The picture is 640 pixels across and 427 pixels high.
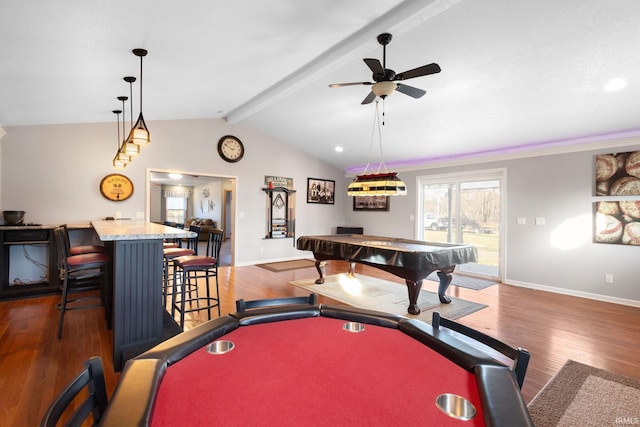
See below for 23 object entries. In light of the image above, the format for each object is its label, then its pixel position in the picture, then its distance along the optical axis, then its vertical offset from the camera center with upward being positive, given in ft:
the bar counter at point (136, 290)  7.61 -1.95
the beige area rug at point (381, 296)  12.78 -3.79
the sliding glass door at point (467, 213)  19.28 +0.24
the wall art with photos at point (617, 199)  14.01 +0.89
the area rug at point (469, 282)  17.11 -3.79
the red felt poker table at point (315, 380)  2.56 -1.66
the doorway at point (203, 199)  36.58 +1.78
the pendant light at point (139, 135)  10.14 +2.52
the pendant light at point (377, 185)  13.82 +1.36
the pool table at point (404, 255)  11.51 -1.62
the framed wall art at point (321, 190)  25.92 +2.05
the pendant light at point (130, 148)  11.07 +2.30
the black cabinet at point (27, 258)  13.20 -2.15
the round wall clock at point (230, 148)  20.76 +4.40
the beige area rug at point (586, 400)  6.20 -3.98
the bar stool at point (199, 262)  9.72 -1.61
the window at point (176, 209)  44.98 +0.53
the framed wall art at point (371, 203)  25.18 +1.02
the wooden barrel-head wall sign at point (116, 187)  16.57 +1.33
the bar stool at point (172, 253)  11.81 -1.60
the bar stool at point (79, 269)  9.09 -1.87
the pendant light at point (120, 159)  14.32 +2.45
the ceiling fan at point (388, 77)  8.40 +3.91
